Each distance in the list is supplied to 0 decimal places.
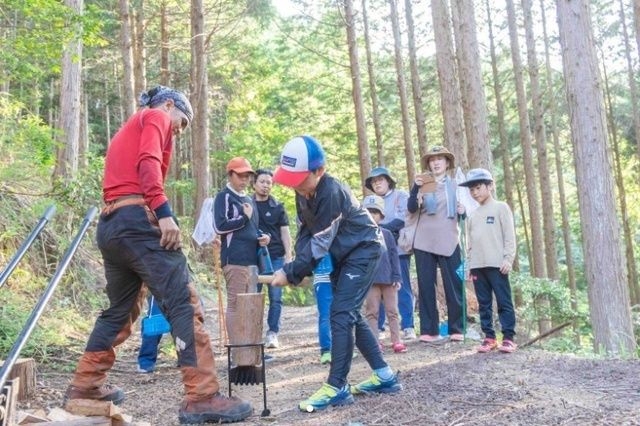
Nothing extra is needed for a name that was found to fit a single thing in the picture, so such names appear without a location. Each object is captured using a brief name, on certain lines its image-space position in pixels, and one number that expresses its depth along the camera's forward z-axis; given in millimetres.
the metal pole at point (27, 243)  3437
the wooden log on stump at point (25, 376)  5055
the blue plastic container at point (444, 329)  8499
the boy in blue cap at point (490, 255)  6539
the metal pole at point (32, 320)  2811
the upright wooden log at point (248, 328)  4809
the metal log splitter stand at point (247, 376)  4855
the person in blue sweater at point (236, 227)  6879
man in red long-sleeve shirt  4203
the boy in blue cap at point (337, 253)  4523
